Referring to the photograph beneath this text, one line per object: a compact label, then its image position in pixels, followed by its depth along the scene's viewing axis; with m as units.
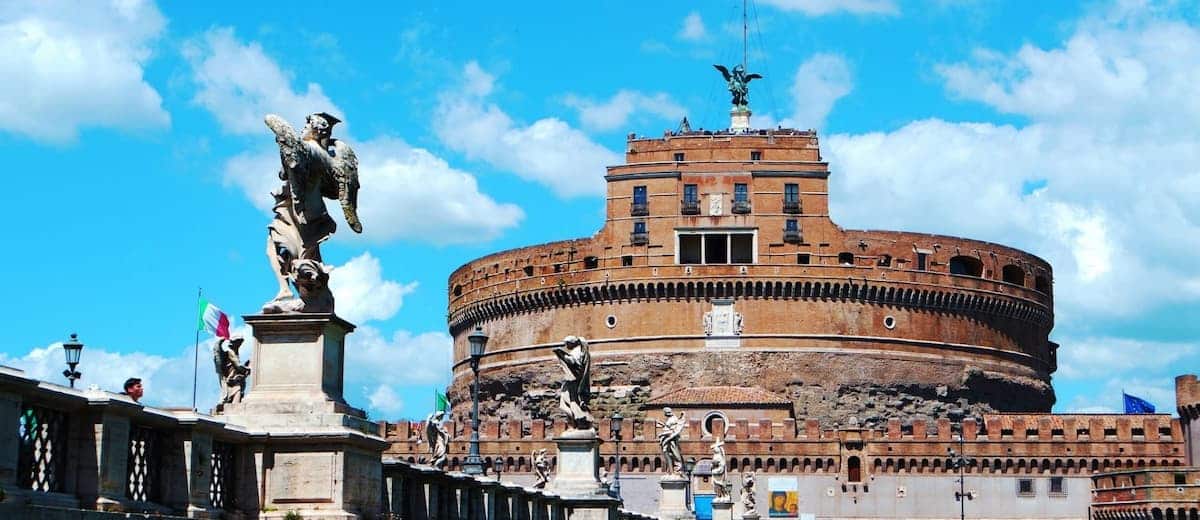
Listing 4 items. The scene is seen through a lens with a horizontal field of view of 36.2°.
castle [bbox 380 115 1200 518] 89.12
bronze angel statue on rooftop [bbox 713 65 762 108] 106.31
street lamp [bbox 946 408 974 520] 88.38
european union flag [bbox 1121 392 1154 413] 107.38
